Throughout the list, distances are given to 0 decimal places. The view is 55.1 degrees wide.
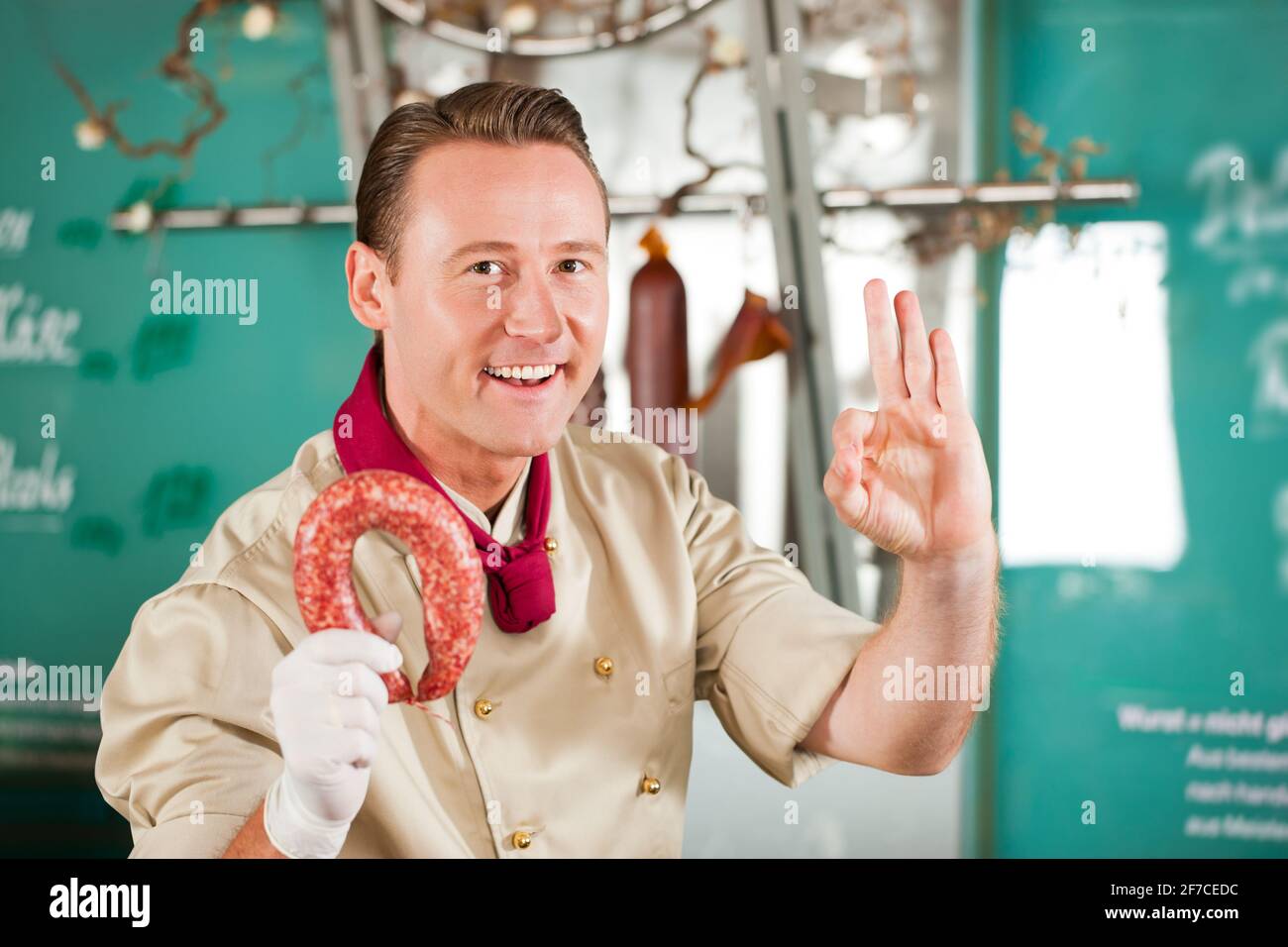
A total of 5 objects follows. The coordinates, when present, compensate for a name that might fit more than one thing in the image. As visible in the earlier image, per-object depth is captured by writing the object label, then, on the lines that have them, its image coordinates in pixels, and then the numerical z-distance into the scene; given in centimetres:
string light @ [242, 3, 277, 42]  208
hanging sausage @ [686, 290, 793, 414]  215
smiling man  142
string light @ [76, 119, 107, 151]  207
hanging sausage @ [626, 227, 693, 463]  212
